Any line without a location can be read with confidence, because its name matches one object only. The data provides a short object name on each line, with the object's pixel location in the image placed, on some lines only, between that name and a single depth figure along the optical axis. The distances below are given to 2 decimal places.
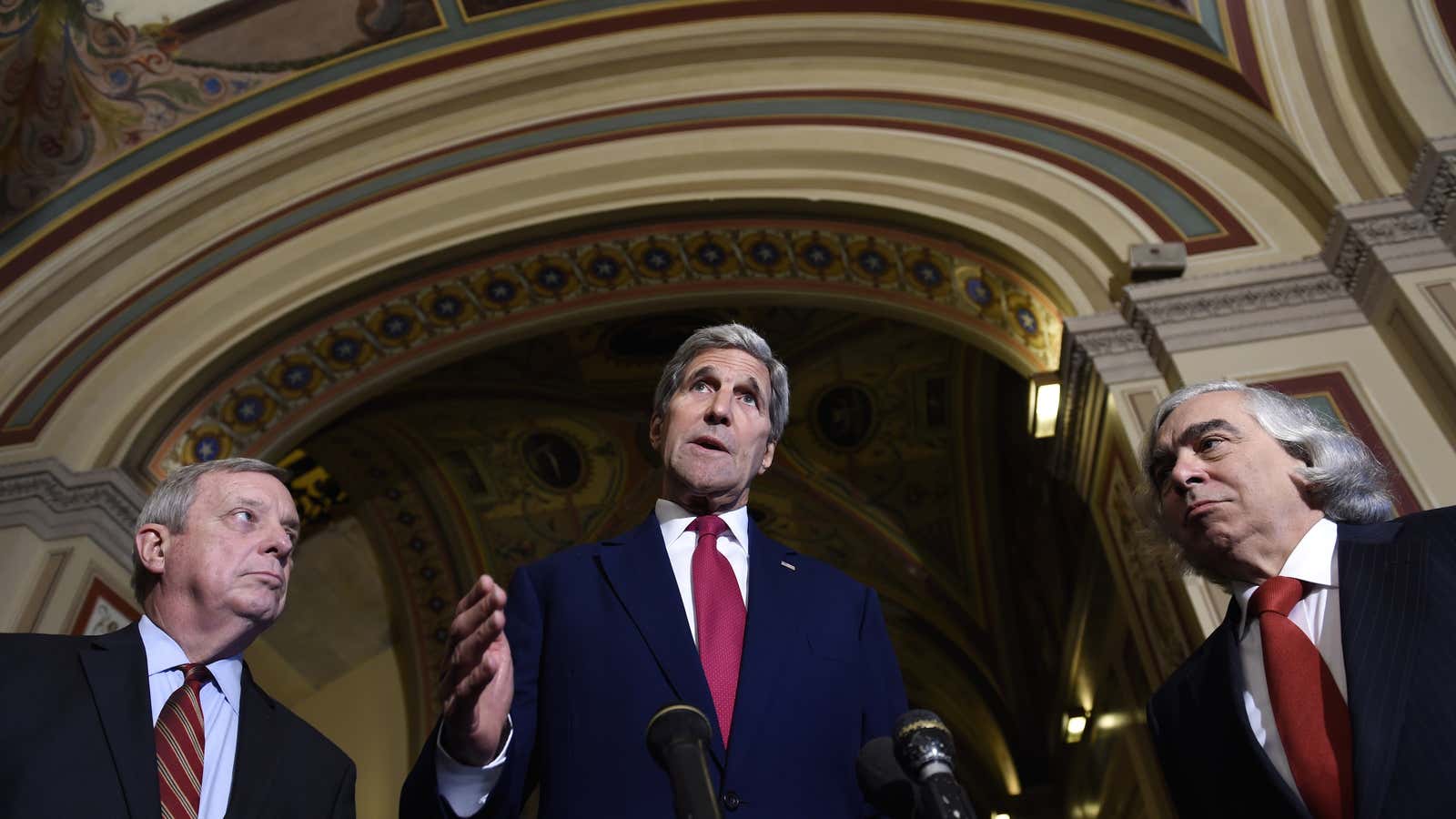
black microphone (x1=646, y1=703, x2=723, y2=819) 1.17
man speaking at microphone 1.69
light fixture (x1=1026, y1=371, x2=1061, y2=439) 5.37
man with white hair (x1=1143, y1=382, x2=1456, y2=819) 1.79
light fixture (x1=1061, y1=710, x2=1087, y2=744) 8.47
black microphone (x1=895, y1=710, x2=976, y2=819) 1.19
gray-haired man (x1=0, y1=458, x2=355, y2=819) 1.78
